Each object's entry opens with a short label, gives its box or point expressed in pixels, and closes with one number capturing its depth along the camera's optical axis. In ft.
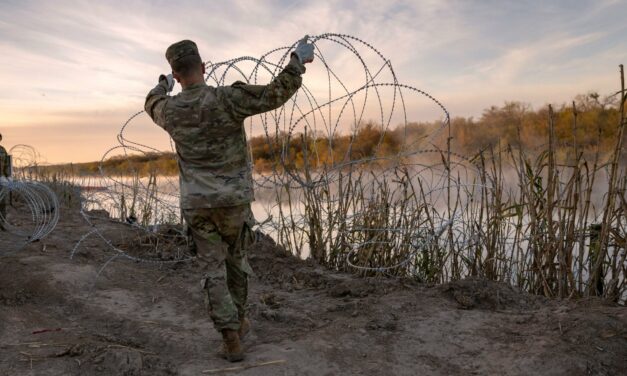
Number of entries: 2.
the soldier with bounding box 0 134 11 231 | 23.43
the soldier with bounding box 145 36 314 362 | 9.38
